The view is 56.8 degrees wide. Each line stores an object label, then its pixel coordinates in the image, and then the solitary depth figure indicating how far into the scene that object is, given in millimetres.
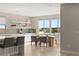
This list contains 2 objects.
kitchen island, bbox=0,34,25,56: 2329
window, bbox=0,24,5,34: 3266
